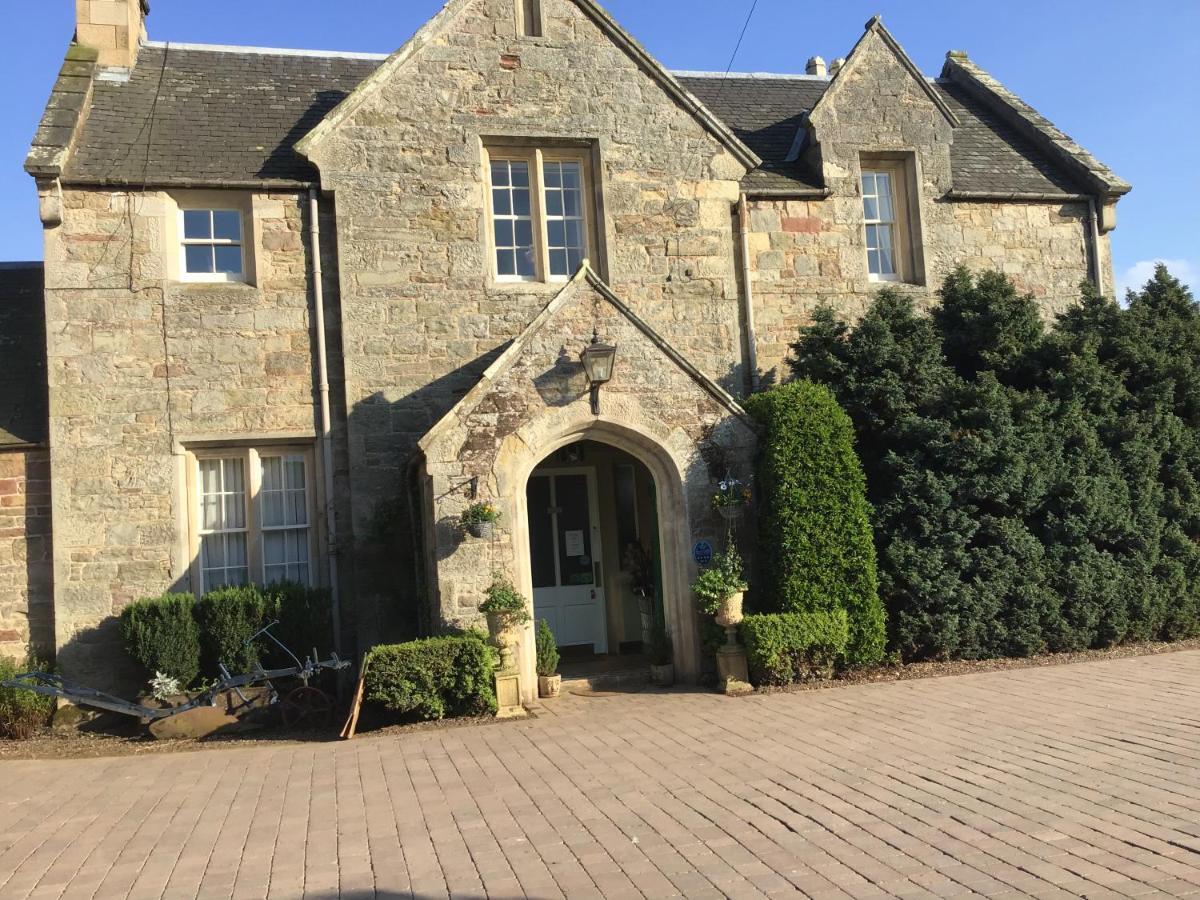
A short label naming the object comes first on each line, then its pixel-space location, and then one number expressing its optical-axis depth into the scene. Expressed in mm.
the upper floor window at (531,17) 13164
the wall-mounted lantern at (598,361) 10578
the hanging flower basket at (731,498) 10914
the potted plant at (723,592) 10656
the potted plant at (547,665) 10836
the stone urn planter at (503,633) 10156
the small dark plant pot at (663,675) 11281
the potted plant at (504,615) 10133
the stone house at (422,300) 11273
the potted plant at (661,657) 11297
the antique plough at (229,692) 10312
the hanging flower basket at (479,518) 10234
